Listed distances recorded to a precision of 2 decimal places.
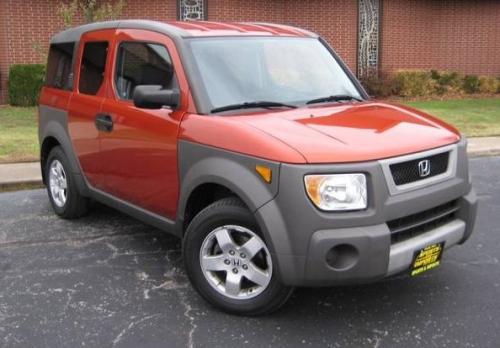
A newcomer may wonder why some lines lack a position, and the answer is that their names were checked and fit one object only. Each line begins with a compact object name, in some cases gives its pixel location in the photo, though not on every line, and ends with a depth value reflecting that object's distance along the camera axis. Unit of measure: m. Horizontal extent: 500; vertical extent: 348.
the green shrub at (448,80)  19.30
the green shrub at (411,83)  18.52
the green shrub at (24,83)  15.00
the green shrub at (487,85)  19.33
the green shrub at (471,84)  19.34
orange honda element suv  3.36
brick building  15.45
